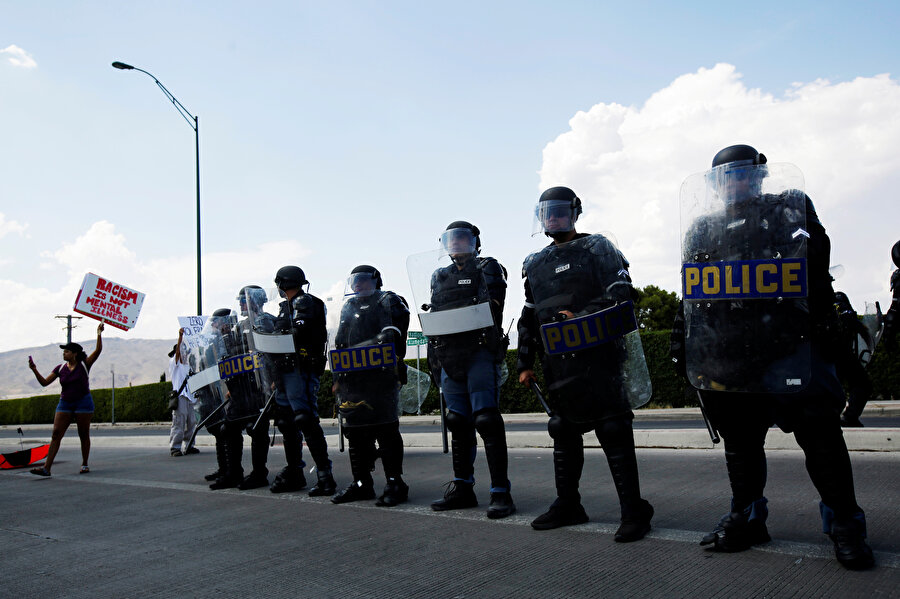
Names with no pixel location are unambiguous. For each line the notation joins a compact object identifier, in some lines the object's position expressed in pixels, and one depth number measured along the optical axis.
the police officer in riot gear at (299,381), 6.23
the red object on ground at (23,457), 10.58
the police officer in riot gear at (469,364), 4.79
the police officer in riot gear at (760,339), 3.13
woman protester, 9.38
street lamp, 18.28
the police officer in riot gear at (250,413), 6.92
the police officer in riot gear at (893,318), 5.50
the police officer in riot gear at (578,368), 3.88
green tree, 30.84
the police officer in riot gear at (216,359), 7.38
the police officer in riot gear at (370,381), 5.62
